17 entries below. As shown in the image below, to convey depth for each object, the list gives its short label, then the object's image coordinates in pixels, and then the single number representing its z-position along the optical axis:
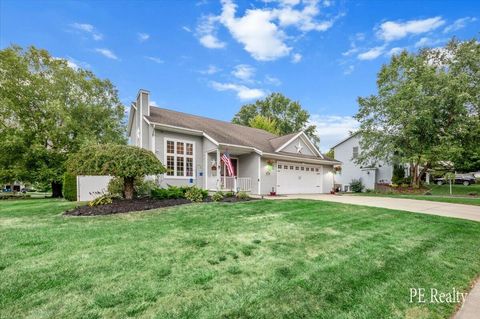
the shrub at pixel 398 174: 22.05
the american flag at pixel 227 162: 12.93
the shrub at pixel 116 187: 9.88
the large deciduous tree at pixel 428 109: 17.84
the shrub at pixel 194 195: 9.69
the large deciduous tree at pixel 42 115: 17.09
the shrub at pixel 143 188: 10.62
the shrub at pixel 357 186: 22.51
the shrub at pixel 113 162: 8.28
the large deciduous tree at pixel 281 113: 40.75
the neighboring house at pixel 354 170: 23.73
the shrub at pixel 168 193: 9.96
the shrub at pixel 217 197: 9.86
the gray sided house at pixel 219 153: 12.85
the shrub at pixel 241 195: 10.56
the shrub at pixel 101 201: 8.34
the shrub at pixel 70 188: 12.82
